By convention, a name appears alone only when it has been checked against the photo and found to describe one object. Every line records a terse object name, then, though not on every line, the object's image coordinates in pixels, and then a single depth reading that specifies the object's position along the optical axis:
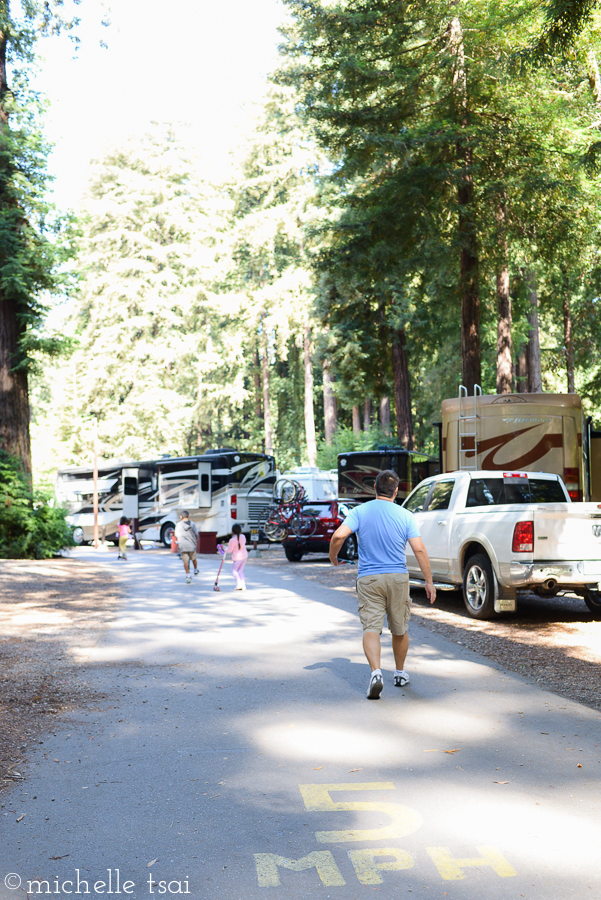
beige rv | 16.64
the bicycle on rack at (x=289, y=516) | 24.95
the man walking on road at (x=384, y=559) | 7.77
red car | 24.64
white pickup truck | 11.22
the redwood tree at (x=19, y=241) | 24.47
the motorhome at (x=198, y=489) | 33.56
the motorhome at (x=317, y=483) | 29.78
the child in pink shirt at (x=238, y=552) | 16.88
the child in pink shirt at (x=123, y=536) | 29.31
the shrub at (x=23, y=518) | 24.31
